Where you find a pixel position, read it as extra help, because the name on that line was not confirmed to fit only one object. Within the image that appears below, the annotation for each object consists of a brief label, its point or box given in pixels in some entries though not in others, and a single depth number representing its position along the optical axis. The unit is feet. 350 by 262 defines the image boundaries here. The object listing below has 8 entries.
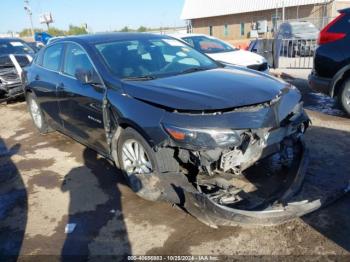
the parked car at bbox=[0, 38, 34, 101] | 30.30
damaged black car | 10.32
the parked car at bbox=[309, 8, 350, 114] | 20.03
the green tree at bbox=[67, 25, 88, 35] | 204.58
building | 102.47
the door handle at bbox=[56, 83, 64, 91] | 16.02
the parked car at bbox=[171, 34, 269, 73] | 28.07
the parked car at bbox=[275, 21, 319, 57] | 45.24
